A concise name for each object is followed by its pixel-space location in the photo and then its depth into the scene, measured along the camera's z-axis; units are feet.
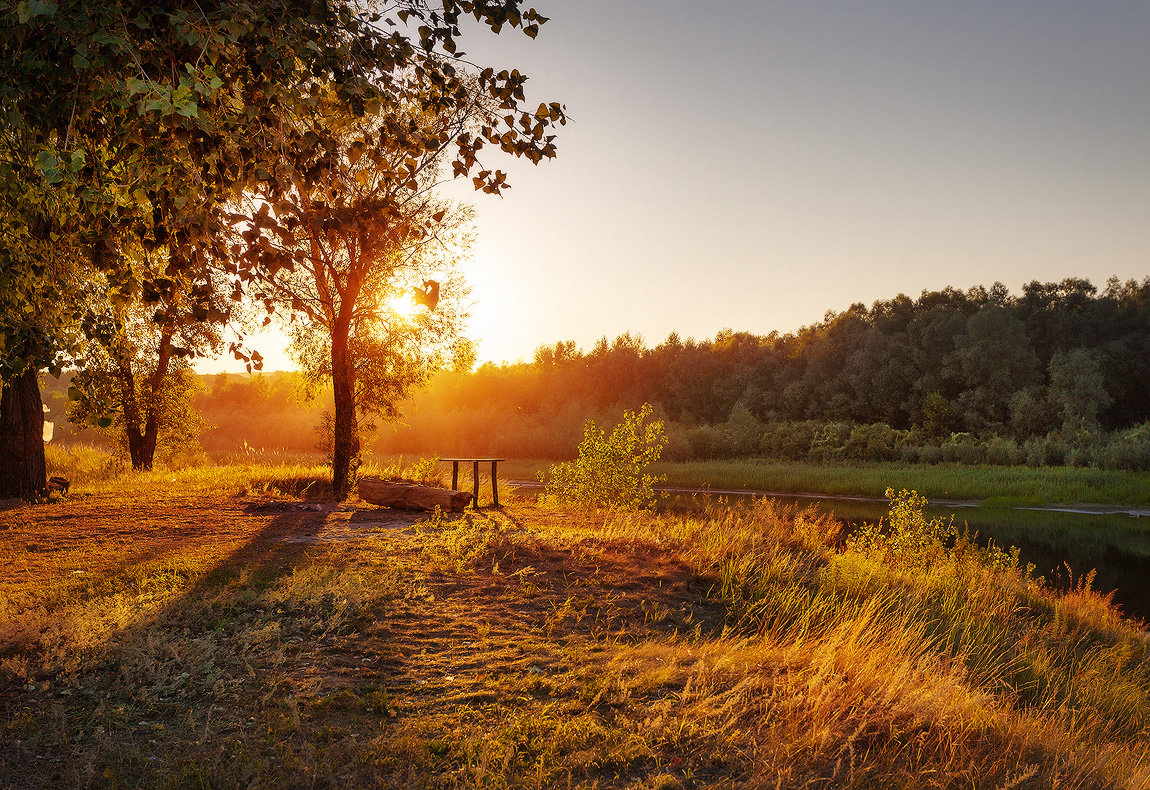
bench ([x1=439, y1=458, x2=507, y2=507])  48.44
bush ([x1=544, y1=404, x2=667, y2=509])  49.73
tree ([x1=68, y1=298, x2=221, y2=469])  61.00
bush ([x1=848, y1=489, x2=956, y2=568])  46.32
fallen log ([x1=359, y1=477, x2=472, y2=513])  44.55
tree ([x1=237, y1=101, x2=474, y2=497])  51.31
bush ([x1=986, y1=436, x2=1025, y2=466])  120.06
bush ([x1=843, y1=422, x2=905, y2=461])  133.69
